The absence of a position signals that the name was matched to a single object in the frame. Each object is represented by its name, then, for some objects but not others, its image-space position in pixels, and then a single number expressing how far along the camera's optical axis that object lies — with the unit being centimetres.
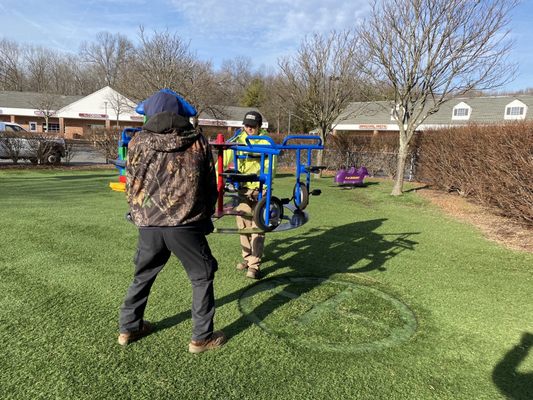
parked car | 1620
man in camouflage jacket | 269
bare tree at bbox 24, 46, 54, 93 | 6819
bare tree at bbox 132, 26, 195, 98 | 1916
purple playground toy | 1434
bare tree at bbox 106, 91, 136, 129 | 4645
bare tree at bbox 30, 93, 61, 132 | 4803
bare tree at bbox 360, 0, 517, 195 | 1130
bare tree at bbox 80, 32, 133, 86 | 7519
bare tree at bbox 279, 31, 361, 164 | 1752
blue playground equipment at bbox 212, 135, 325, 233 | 389
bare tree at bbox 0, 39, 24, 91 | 6581
